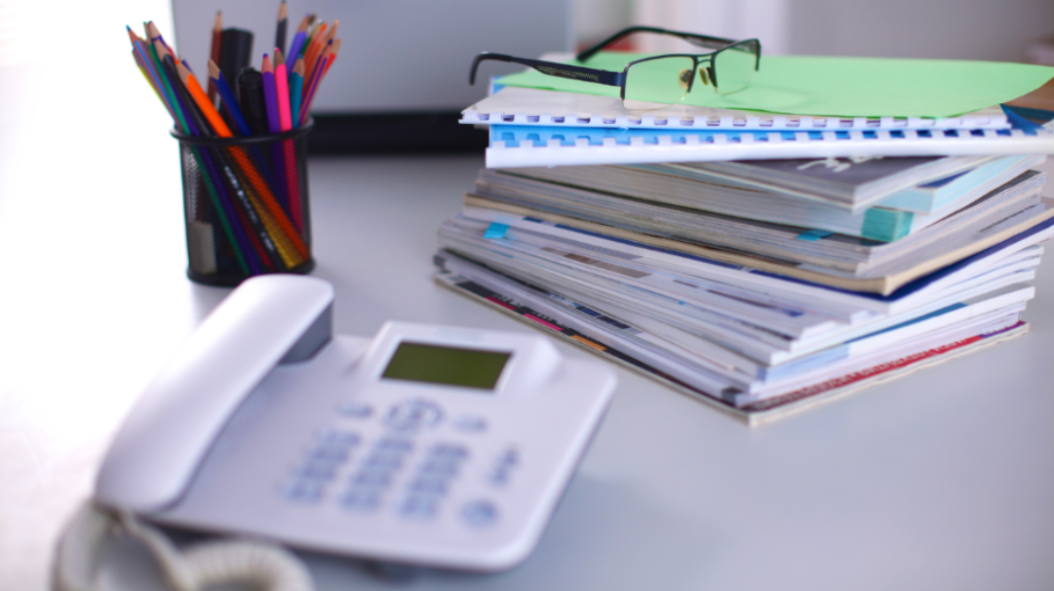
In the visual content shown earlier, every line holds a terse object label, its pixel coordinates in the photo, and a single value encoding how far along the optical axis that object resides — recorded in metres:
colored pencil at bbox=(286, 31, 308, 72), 0.60
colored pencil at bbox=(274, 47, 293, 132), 0.57
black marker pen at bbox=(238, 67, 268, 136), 0.57
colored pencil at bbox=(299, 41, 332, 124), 0.59
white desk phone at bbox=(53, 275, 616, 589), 0.29
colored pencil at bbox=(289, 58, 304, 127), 0.58
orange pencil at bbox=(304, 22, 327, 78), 0.60
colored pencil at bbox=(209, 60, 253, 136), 0.56
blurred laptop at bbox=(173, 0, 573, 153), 0.94
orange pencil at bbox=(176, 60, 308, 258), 0.55
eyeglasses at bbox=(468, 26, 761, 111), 0.55
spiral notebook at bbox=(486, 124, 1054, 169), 0.48
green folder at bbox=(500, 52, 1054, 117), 0.53
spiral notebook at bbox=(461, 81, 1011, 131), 0.50
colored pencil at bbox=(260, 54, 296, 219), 0.56
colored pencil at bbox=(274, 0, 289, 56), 0.63
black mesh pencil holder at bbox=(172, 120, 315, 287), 0.58
